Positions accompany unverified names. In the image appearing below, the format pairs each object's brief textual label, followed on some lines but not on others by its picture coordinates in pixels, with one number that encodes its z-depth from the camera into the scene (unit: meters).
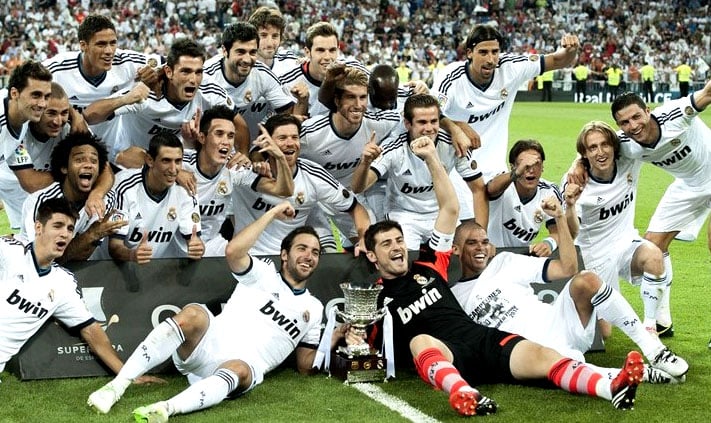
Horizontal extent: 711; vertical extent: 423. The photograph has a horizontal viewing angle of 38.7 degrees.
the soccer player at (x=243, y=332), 5.29
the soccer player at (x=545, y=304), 5.73
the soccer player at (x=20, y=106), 6.30
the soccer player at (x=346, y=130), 7.02
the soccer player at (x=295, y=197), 6.80
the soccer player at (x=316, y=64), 8.02
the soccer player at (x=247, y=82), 7.59
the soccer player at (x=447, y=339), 5.11
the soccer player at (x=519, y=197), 7.18
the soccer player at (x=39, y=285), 5.70
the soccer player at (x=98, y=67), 7.16
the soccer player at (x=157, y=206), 6.41
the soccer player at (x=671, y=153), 6.95
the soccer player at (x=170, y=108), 6.96
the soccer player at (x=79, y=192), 6.17
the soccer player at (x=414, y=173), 6.95
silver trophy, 5.73
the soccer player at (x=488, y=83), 8.05
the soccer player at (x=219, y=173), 6.76
